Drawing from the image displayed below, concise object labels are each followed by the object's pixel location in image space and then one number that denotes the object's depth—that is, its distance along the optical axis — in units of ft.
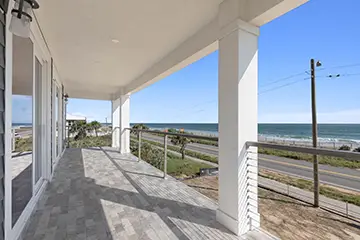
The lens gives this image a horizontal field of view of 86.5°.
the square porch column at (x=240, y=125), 5.74
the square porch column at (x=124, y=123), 20.53
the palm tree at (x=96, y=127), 30.93
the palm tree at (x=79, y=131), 32.86
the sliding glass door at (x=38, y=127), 8.46
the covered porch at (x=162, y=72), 5.62
